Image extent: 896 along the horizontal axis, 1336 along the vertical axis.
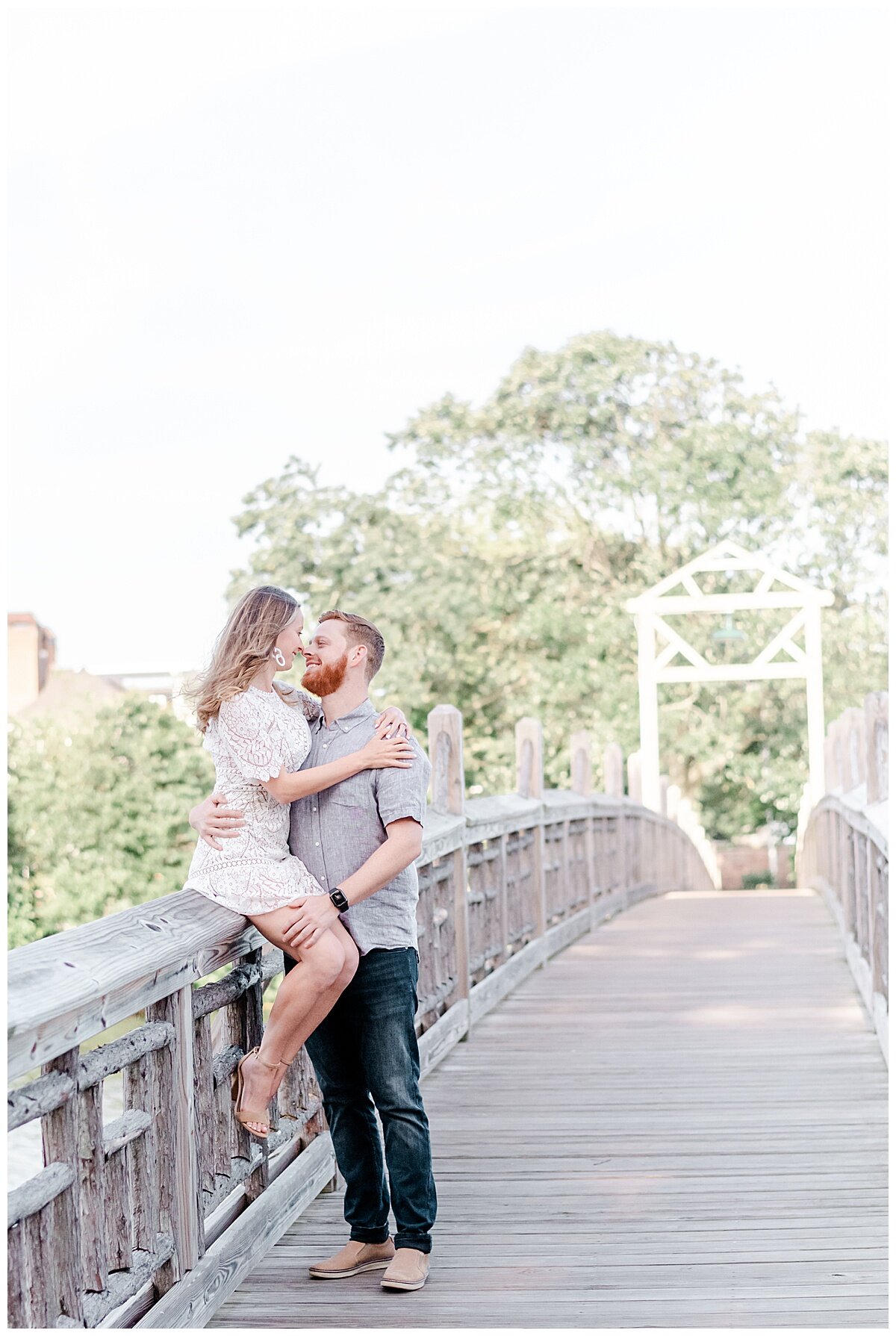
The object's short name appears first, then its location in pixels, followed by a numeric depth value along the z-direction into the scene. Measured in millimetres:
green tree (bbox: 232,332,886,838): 24141
